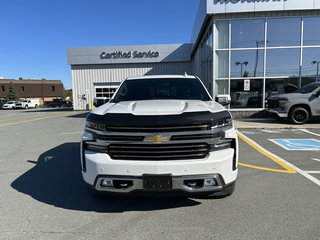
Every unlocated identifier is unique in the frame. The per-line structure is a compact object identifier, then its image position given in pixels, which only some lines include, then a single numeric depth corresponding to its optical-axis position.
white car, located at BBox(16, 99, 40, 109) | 37.75
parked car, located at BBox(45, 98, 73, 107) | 42.84
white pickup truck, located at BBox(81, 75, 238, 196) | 2.55
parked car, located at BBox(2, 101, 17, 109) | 36.91
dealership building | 11.56
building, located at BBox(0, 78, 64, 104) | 62.28
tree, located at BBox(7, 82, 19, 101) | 54.50
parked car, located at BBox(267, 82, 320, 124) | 9.45
